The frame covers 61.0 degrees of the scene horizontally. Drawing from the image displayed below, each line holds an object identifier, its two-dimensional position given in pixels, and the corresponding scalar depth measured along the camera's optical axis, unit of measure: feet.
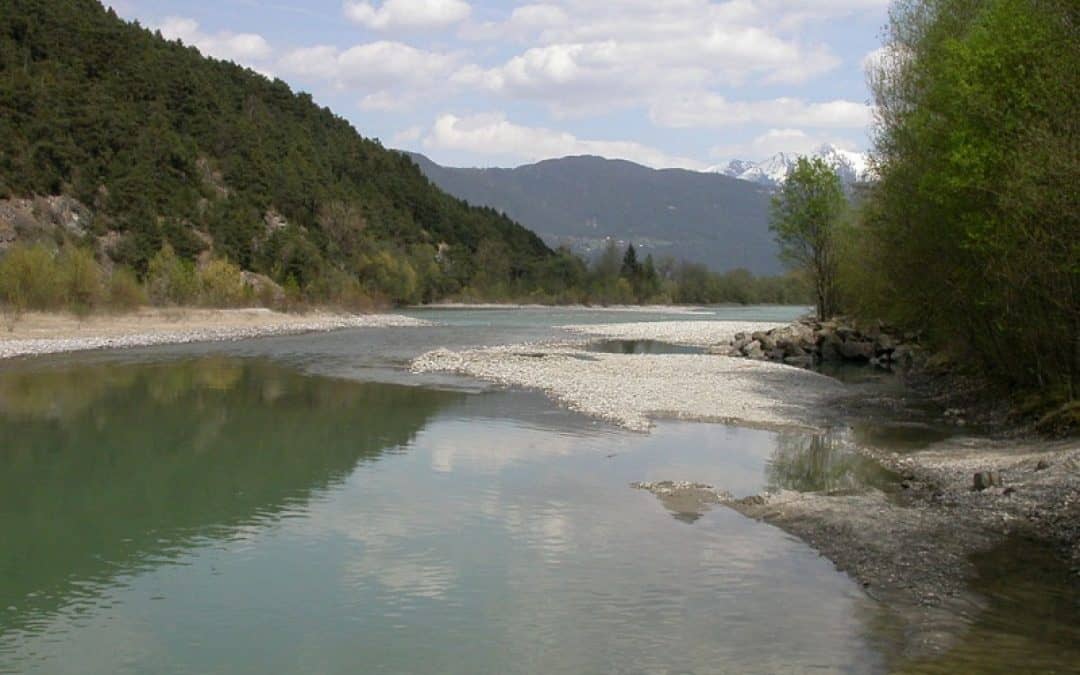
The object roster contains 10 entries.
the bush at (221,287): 293.84
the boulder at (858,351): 171.63
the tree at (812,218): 209.15
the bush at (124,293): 238.23
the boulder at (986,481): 56.34
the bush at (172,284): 277.23
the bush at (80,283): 214.90
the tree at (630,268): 602.85
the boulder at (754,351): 172.96
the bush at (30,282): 202.80
